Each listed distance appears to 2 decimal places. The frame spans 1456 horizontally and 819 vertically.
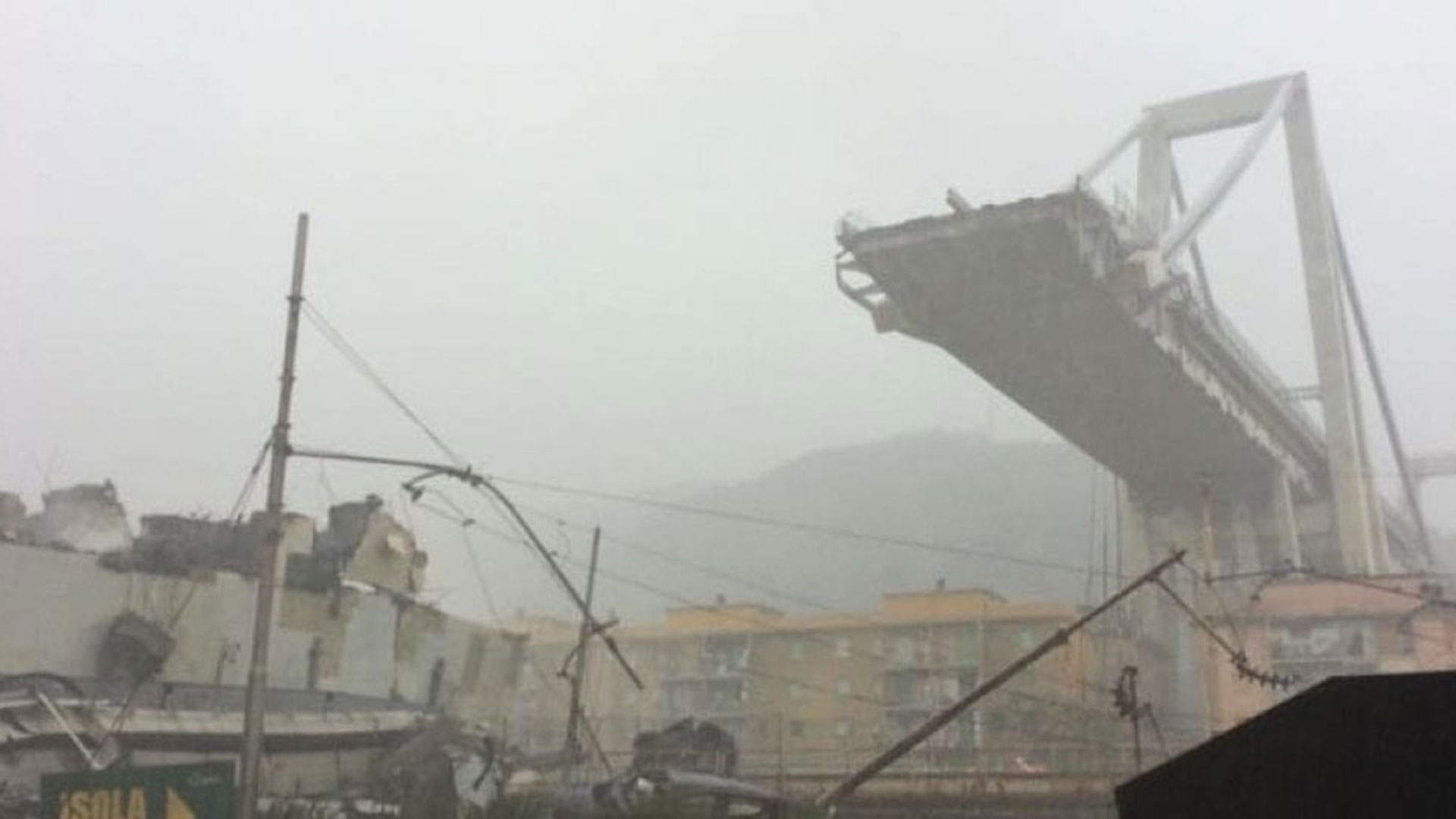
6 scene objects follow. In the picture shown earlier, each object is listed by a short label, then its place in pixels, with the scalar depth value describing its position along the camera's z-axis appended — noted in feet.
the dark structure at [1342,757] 14.03
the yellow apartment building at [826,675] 186.39
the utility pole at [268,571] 47.85
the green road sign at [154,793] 43.80
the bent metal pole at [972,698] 69.67
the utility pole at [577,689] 73.10
